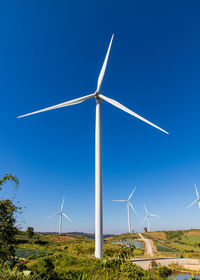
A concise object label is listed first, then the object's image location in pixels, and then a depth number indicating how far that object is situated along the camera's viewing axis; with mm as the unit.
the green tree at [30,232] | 54469
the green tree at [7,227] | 8352
